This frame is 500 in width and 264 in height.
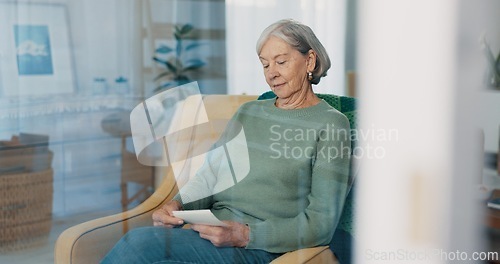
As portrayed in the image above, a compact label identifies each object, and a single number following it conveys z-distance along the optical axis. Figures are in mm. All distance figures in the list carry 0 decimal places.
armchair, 1324
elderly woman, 1258
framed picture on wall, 1625
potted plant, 1549
